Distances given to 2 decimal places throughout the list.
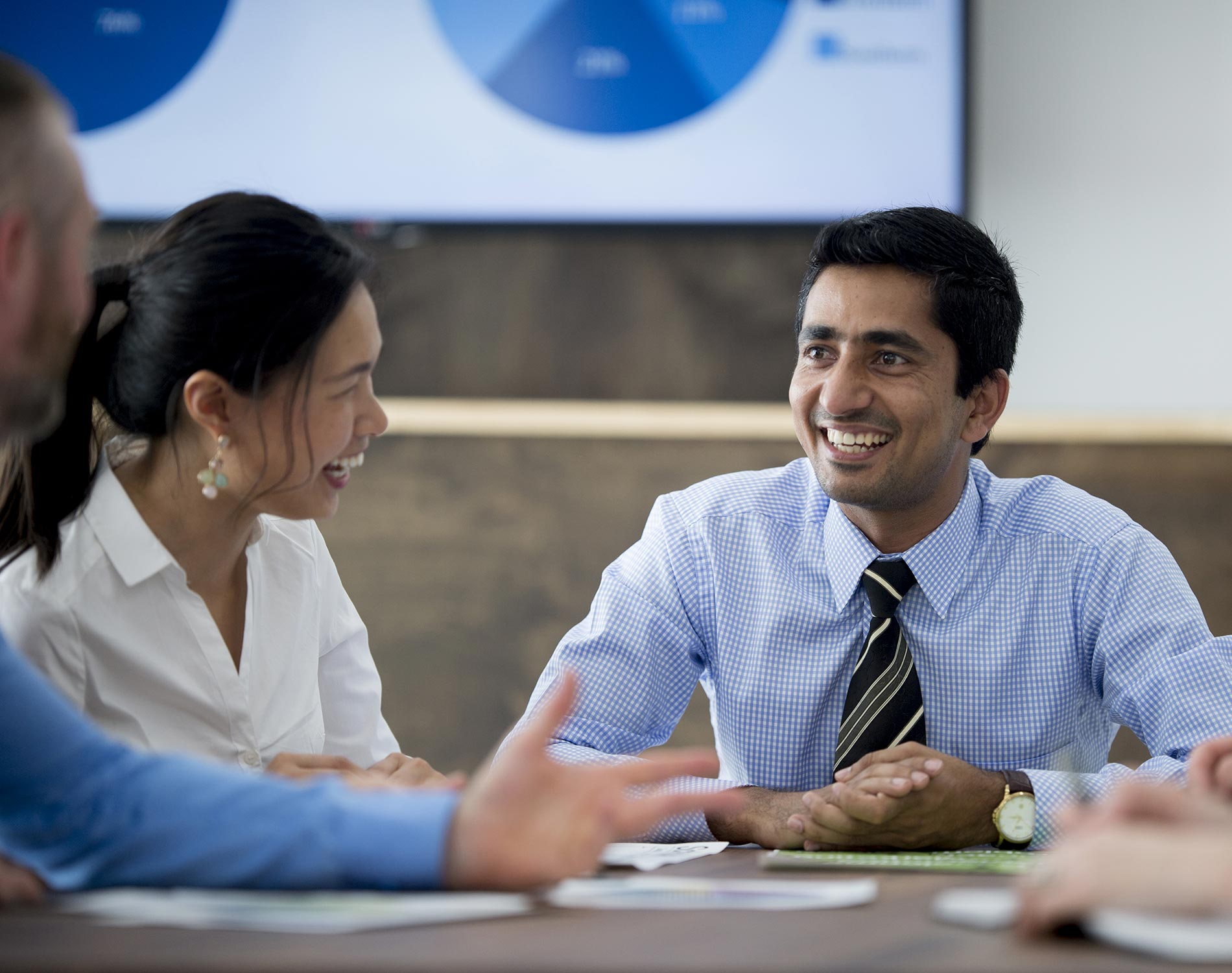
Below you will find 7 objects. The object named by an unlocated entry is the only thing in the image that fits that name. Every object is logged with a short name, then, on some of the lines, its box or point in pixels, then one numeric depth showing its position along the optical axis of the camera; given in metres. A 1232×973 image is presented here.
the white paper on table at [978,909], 1.86
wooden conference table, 1.61
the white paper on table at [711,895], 1.93
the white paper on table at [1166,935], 1.61
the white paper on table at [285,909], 1.83
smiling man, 2.43
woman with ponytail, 2.26
